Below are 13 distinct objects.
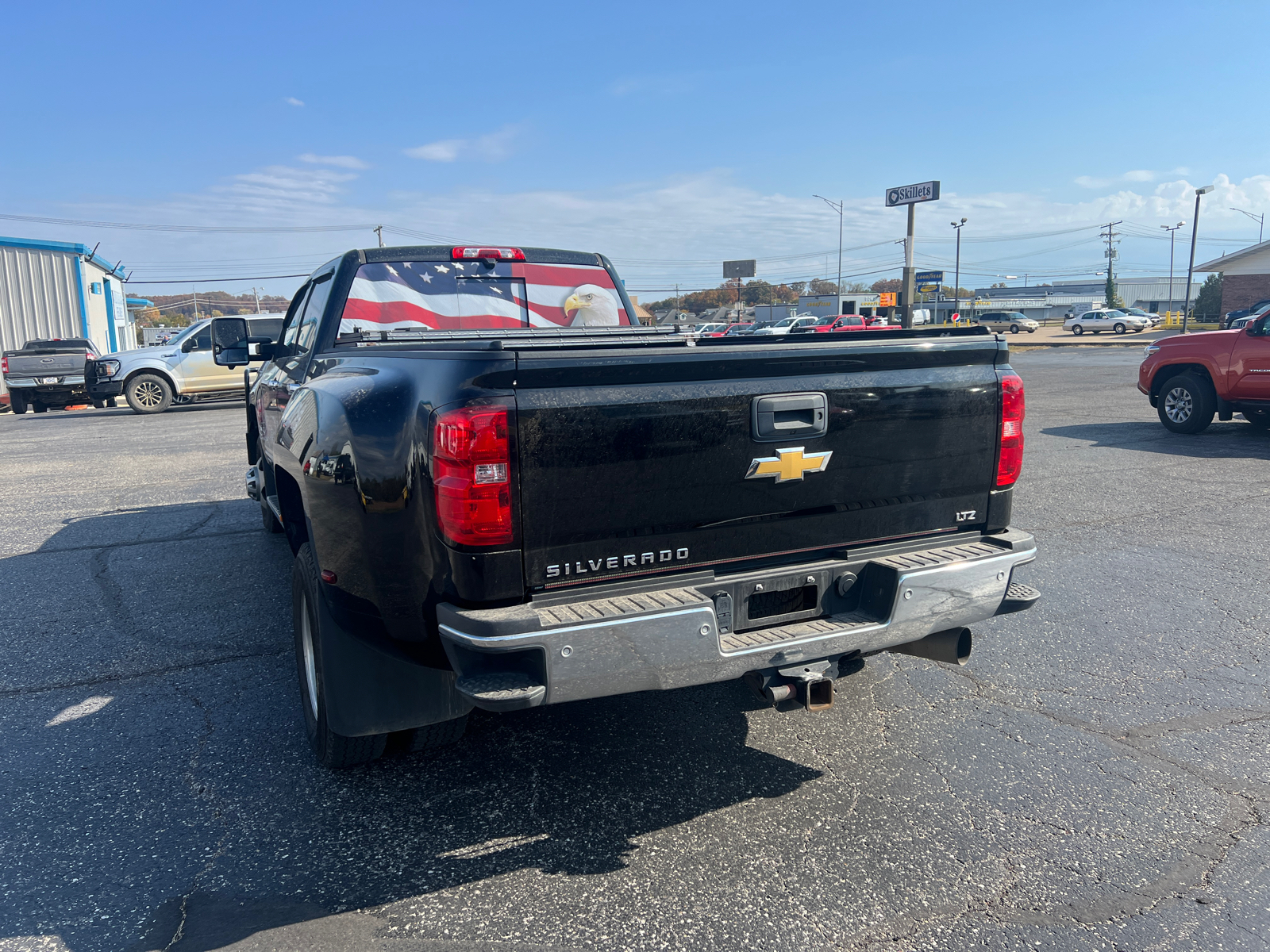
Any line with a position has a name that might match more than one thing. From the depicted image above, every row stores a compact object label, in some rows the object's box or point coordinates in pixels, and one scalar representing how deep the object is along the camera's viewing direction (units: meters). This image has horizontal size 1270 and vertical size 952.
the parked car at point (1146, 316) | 62.41
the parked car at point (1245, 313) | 36.94
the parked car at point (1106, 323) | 59.81
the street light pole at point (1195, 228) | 50.28
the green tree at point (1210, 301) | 70.12
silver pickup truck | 19.38
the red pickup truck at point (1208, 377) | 11.18
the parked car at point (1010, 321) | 61.32
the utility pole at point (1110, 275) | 91.75
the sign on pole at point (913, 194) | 37.88
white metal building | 30.08
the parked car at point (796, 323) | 46.43
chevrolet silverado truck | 2.50
